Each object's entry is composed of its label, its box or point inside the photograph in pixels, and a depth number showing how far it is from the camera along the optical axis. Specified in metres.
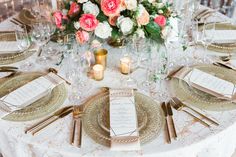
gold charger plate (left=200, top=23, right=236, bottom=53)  1.67
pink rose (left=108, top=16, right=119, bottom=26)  1.41
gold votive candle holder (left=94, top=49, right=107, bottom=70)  1.53
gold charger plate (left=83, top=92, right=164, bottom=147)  1.19
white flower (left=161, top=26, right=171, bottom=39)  1.42
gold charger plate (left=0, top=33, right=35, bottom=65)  1.61
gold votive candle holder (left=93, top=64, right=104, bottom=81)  1.48
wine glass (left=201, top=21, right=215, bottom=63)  1.64
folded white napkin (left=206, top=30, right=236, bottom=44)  1.72
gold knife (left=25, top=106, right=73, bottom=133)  1.23
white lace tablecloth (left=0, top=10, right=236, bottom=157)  1.15
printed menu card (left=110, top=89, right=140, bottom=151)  1.15
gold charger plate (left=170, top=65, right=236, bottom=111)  1.33
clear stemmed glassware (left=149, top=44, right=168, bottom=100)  1.44
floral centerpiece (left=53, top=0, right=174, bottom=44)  1.37
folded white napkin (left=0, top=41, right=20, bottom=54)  1.67
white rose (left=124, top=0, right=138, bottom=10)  1.35
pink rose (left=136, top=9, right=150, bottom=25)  1.38
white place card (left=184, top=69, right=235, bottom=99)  1.39
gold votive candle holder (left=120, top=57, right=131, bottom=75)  1.50
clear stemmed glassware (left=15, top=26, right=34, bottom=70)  1.66
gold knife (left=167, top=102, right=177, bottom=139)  1.22
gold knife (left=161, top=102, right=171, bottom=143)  1.19
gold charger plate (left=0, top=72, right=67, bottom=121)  1.28
